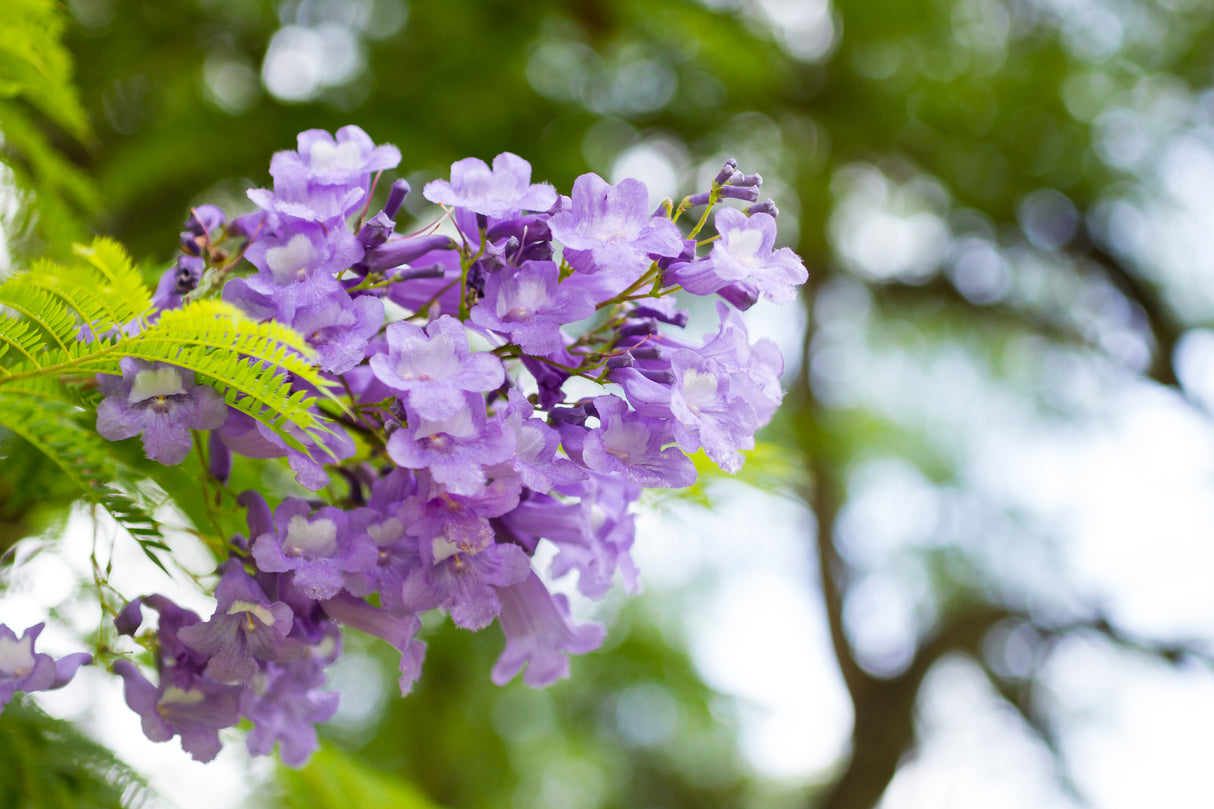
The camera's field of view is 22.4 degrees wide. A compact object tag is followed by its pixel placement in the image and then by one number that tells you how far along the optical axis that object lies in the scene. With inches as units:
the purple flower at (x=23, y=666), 27.3
